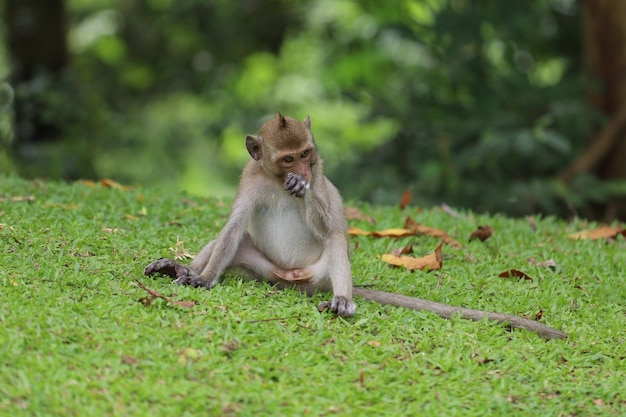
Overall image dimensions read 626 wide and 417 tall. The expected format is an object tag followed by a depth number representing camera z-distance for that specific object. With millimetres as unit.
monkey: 11102
